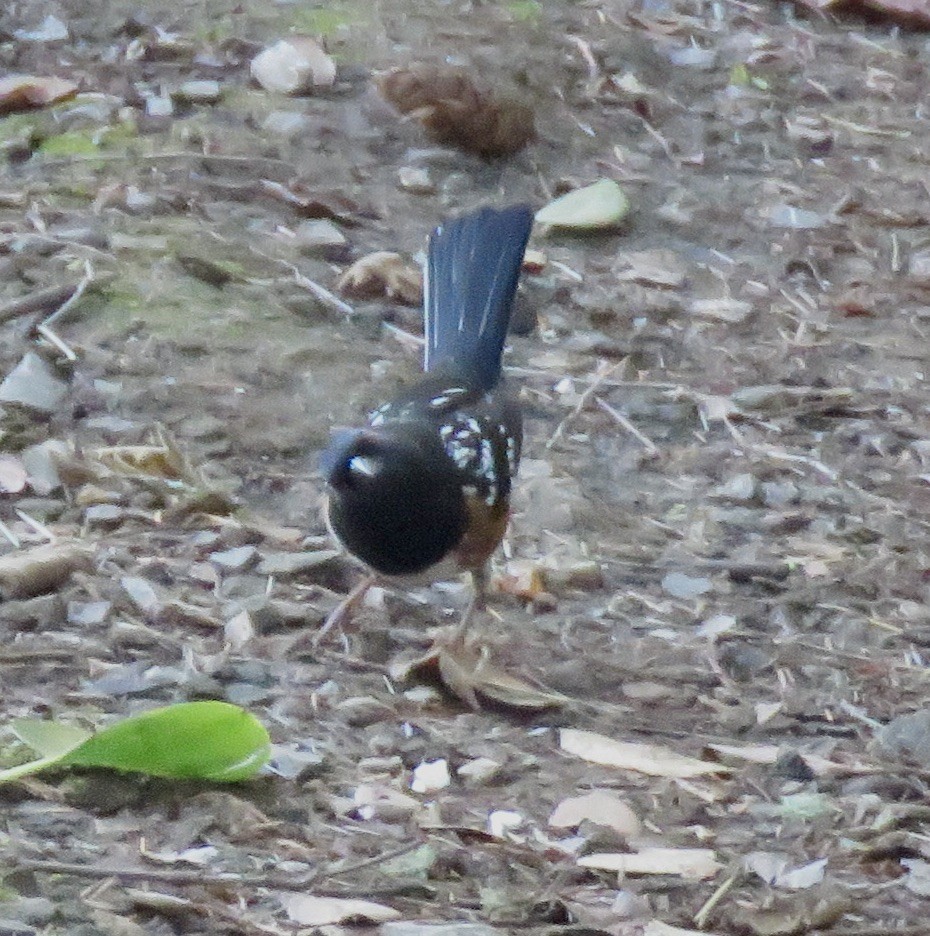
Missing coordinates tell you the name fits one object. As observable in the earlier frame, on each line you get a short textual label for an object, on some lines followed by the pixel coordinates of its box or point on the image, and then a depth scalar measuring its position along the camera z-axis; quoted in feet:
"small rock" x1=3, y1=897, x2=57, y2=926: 14.76
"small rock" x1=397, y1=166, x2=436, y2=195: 33.01
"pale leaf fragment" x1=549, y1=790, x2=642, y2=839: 18.02
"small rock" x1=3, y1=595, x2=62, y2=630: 20.52
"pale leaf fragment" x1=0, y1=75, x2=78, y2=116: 32.81
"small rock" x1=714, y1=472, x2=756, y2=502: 26.16
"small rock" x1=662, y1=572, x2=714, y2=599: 23.61
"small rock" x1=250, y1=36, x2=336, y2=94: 34.94
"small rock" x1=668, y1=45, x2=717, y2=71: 39.47
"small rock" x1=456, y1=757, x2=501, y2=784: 18.83
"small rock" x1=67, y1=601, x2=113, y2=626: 20.76
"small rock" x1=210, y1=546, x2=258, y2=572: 22.56
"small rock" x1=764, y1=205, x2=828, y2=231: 34.30
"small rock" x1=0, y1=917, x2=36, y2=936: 14.47
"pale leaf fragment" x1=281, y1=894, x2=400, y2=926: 15.57
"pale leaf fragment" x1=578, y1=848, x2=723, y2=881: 17.16
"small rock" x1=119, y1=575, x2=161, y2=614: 21.17
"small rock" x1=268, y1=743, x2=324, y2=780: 18.11
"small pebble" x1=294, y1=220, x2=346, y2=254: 30.50
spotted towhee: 21.31
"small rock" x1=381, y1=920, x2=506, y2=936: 15.33
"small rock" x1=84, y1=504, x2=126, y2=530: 23.07
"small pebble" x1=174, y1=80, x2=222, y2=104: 34.12
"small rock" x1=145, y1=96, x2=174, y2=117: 33.65
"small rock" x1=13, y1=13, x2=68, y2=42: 35.40
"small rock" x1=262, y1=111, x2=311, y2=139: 33.42
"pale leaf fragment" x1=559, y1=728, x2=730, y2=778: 19.27
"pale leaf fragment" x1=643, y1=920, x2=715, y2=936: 16.10
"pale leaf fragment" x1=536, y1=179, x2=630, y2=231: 33.09
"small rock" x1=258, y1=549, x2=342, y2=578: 22.84
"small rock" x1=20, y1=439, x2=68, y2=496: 23.66
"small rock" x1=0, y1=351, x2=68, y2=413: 25.36
